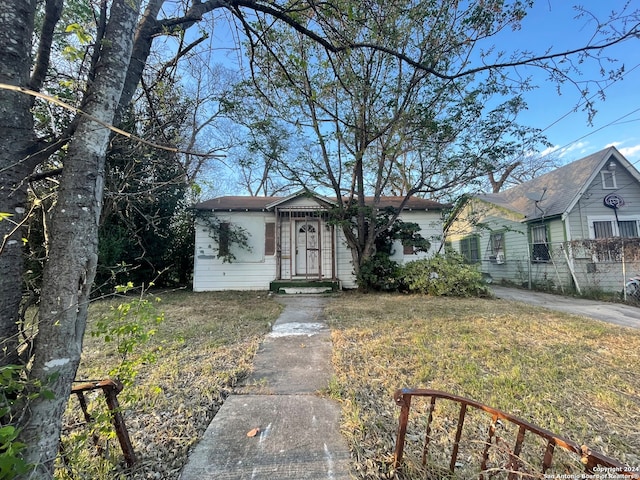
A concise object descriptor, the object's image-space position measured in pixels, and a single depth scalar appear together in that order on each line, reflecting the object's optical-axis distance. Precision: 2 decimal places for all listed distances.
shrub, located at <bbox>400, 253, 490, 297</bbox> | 8.45
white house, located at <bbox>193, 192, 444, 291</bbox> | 10.01
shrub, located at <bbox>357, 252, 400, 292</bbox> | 9.23
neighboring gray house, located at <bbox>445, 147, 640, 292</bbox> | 8.51
